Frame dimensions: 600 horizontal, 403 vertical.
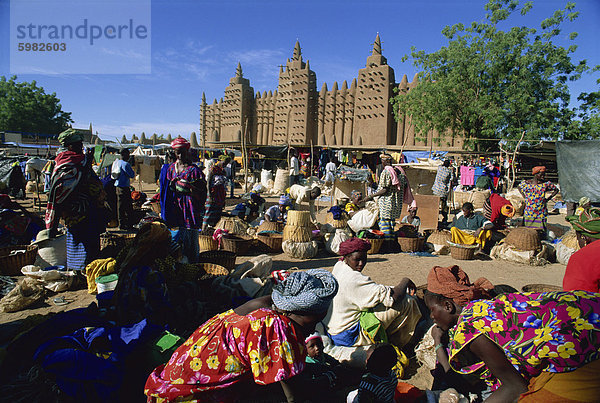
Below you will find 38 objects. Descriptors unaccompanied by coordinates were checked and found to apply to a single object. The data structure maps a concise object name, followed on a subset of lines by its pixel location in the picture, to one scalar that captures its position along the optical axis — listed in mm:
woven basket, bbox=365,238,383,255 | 6488
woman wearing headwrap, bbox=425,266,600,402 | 1541
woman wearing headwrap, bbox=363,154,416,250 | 6348
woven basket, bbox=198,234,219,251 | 5867
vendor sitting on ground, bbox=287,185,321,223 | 7711
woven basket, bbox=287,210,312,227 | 6156
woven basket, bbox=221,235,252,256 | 5984
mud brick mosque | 24438
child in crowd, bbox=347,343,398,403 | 2160
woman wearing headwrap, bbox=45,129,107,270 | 4023
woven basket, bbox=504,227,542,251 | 6359
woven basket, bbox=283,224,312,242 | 6160
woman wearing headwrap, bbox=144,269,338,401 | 1646
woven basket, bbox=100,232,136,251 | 4924
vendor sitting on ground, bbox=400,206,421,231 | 7219
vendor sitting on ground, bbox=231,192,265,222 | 8586
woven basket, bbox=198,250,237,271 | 4723
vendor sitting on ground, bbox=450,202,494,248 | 6863
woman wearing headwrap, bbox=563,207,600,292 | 2092
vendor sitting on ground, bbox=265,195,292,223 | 7355
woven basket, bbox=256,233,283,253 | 6402
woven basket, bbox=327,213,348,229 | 7449
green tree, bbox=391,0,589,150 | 17797
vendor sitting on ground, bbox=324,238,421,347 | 2971
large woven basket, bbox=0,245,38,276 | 4574
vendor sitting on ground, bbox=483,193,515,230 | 7219
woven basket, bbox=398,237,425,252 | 6801
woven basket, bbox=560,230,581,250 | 6289
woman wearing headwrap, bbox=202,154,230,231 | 6969
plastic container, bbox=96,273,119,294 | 3395
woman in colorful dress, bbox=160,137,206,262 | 4578
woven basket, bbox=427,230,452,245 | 6949
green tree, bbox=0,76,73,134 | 39438
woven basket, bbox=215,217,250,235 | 6754
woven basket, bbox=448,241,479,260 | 6430
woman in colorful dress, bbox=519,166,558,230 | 7438
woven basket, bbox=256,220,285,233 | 6941
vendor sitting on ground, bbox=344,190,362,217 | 7700
